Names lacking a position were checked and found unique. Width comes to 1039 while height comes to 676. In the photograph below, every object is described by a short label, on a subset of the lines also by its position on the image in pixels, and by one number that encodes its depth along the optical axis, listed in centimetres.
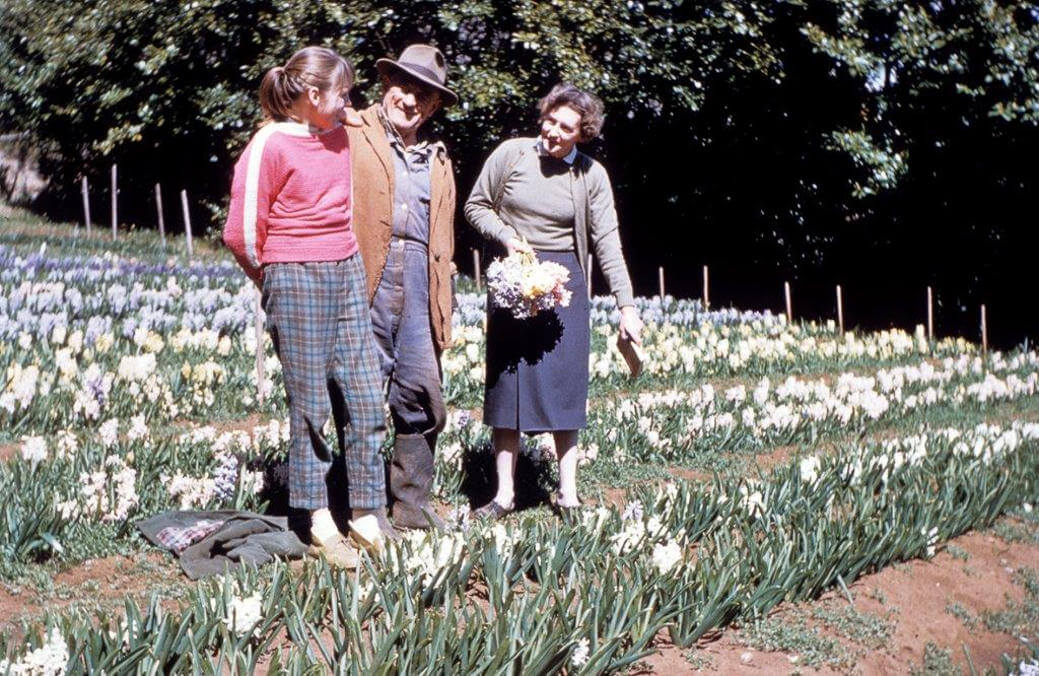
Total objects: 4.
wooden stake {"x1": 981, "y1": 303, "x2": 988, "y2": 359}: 1140
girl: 368
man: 412
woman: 467
